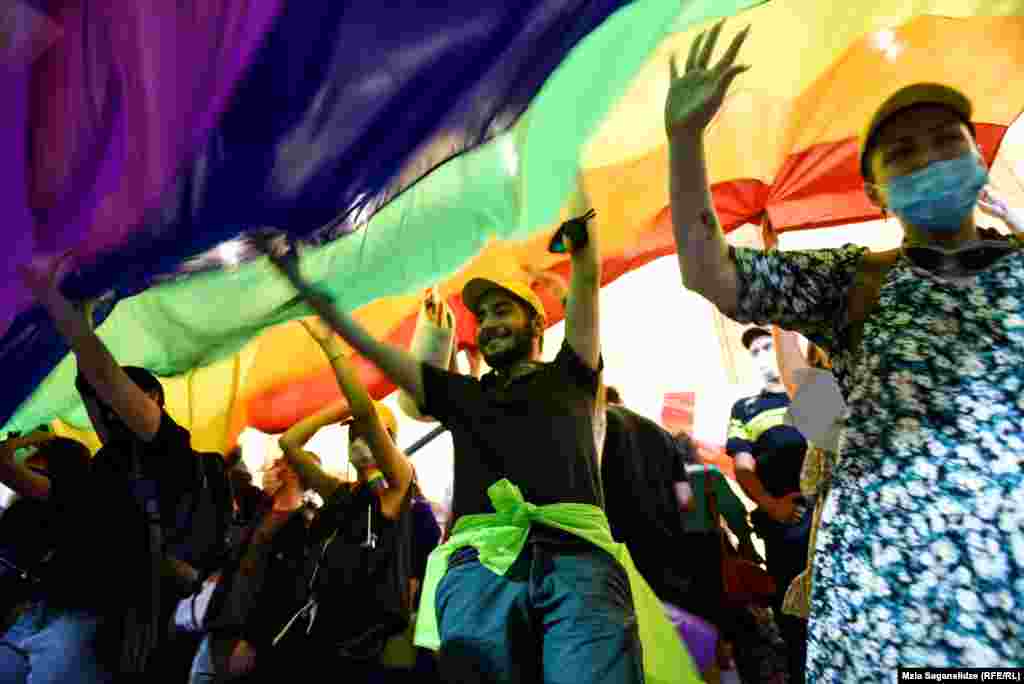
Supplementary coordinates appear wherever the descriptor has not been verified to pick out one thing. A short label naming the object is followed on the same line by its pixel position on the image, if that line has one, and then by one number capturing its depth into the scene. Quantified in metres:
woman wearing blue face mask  0.85
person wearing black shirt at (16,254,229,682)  1.69
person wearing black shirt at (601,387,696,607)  2.32
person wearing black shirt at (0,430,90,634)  2.39
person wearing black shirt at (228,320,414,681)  2.47
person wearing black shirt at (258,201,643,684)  1.35
